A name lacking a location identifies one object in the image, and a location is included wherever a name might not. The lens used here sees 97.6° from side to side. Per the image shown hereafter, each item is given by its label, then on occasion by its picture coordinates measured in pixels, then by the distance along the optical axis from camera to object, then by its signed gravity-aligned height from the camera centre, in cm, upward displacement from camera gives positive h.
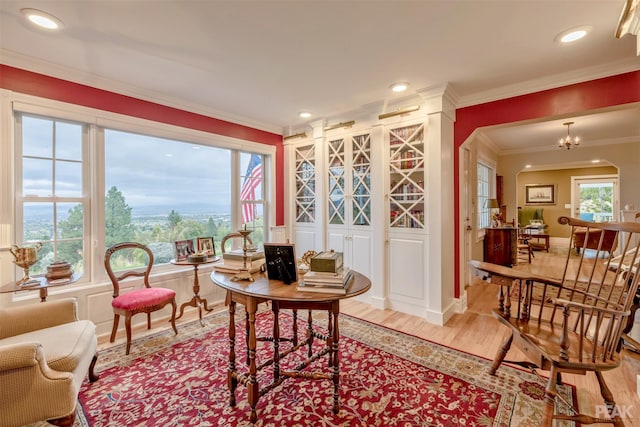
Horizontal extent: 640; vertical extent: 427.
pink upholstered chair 247 -76
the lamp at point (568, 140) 468 +129
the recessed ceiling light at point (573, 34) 198 +129
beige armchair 131 -77
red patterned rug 168 -121
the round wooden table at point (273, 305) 153 -54
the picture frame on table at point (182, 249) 315 -39
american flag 414 +45
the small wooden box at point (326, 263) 161 -29
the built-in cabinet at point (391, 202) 307 +14
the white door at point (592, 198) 834 +38
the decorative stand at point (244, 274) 181 -39
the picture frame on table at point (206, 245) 329 -36
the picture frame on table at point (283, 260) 171 -28
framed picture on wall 888 +56
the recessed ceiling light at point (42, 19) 179 +131
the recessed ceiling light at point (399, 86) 287 +132
